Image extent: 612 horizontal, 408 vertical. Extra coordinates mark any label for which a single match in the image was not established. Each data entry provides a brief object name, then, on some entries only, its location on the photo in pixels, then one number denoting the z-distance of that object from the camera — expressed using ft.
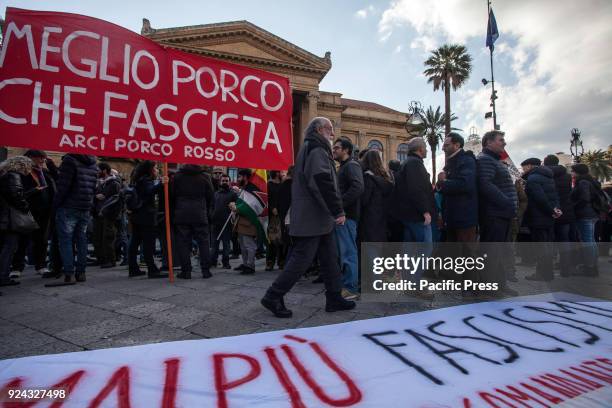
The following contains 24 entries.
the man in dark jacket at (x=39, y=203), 15.38
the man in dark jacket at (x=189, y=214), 15.01
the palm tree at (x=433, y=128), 107.34
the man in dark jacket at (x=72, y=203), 13.30
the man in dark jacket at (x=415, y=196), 11.48
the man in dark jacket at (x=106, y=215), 17.67
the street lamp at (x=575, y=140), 82.43
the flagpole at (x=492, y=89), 57.04
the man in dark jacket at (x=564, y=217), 16.65
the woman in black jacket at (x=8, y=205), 13.24
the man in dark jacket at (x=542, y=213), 14.34
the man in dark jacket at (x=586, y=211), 16.15
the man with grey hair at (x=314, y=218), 8.98
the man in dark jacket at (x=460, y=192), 11.26
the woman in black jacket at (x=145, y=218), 15.58
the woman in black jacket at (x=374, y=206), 12.50
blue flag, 56.03
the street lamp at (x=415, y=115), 48.11
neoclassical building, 84.38
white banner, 4.90
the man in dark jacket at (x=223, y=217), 19.19
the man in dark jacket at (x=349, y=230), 11.22
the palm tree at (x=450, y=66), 90.07
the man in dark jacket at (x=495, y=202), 11.27
